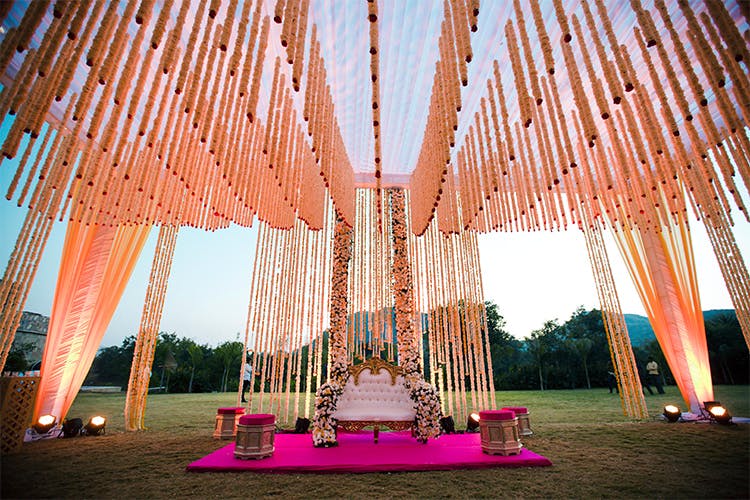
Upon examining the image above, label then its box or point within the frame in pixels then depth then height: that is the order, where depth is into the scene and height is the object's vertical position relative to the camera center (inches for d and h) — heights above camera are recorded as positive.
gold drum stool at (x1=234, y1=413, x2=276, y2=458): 158.4 -27.5
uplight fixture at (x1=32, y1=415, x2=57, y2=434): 196.5 -26.1
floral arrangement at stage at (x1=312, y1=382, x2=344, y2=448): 191.0 -23.0
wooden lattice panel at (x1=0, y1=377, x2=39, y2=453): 169.9 -16.7
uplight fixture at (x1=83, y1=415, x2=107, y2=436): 212.1 -29.7
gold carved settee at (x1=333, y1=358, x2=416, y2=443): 196.9 -15.1
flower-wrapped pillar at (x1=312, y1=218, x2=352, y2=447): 193.3 +17.2
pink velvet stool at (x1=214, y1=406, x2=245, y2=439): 211.9 -28.0
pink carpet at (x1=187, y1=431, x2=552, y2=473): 146.9 -36.2
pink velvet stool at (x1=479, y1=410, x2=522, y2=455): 162.1 -26.6
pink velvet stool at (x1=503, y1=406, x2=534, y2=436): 211.6 -28.1
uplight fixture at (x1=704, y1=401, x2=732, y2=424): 220.8 -24.5
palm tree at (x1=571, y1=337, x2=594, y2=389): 782.5 +50.6
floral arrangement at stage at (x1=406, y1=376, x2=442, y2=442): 200.1 -19.6
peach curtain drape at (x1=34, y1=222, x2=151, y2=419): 206.2 +38.9
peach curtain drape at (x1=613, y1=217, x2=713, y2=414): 241.1 +47.4
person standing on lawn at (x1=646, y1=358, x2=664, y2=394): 407.8 -3.5
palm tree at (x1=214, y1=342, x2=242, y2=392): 766.5 +32.8
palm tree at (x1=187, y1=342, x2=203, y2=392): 769.2 +35.4
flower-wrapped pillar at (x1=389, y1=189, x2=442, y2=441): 203.5 +24.8
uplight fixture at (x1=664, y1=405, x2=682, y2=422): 237.5 -26.2
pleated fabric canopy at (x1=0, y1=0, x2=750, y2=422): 69.8 +66.5
